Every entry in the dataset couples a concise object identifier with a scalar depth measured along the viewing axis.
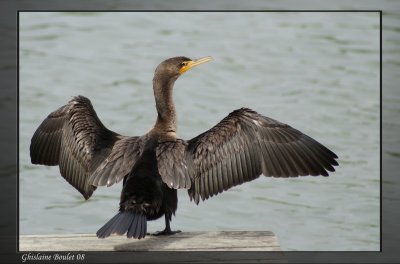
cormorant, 13.61
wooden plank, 12.73
